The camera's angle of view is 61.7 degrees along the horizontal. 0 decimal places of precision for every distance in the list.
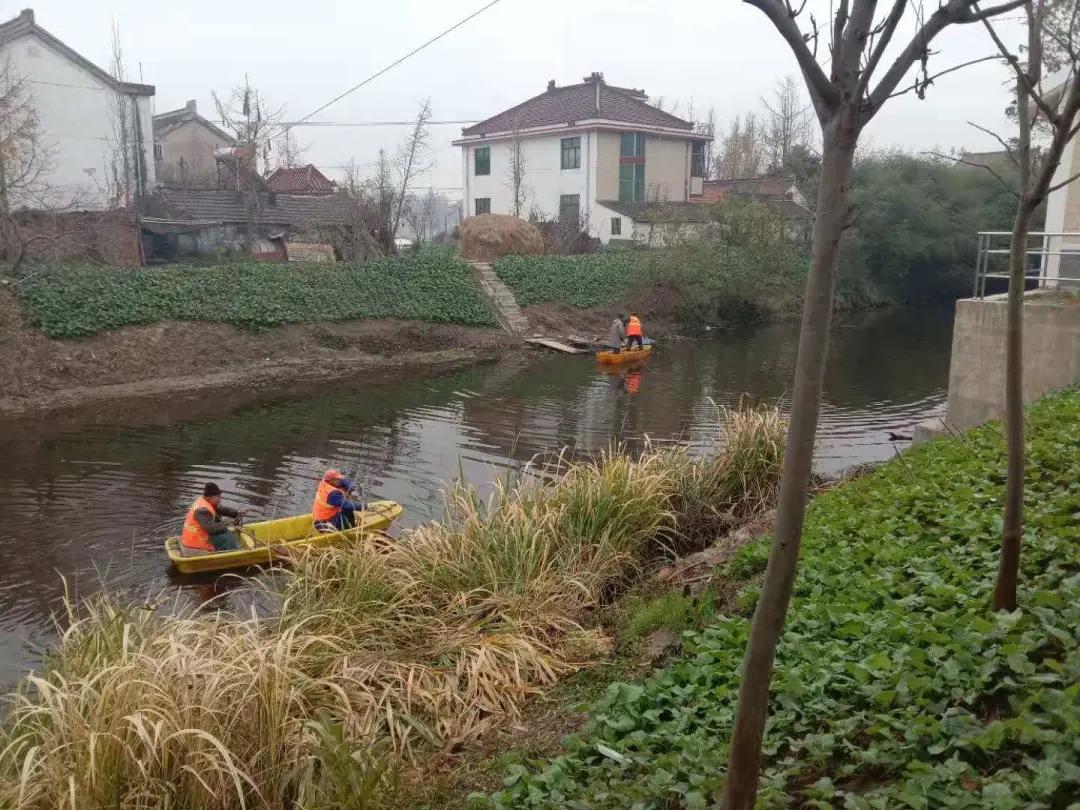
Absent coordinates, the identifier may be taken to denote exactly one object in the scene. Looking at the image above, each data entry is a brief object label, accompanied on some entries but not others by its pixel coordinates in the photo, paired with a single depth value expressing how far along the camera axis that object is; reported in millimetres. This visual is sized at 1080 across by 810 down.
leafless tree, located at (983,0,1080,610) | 4477
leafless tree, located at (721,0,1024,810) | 2875
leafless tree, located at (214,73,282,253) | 28547
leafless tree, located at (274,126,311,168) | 35338
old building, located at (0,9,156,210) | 29203
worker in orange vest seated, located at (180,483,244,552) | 10141
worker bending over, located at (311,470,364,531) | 10508
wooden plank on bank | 26875
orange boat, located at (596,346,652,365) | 24281
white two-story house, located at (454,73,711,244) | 41281
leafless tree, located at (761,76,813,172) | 41719
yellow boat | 9969
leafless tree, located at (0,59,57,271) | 22672
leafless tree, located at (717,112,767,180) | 65750
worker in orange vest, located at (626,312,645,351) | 25311
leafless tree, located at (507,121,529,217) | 41188
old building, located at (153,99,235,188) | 43375
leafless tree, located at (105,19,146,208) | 30609
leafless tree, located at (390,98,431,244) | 31812
